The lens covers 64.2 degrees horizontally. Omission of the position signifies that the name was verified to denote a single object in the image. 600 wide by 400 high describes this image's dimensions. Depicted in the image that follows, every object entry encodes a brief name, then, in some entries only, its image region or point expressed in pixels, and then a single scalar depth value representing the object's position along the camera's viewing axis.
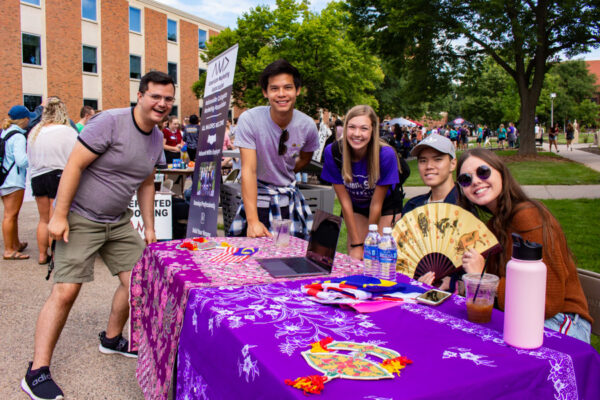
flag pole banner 5.11
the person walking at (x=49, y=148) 5.37
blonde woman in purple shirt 3.38
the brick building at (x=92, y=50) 26.69
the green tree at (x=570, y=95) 71.40
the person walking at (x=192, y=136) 12.67
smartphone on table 1.77
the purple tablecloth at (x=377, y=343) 1.18
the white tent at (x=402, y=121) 36.51
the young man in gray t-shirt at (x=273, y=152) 3.29
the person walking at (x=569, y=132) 31.78
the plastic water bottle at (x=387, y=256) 2.07
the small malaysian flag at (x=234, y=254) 2.53
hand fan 2.01
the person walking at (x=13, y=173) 6.19
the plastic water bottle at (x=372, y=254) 2.13
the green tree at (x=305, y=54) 32.75
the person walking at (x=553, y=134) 29.55
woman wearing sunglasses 1.85
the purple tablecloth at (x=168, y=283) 2.09
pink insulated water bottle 1.30
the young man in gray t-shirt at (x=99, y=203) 2.98
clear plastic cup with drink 1.58
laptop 2.26
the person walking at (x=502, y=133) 38.00
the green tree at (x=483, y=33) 17.69
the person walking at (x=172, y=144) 10.38
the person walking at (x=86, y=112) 8.07
